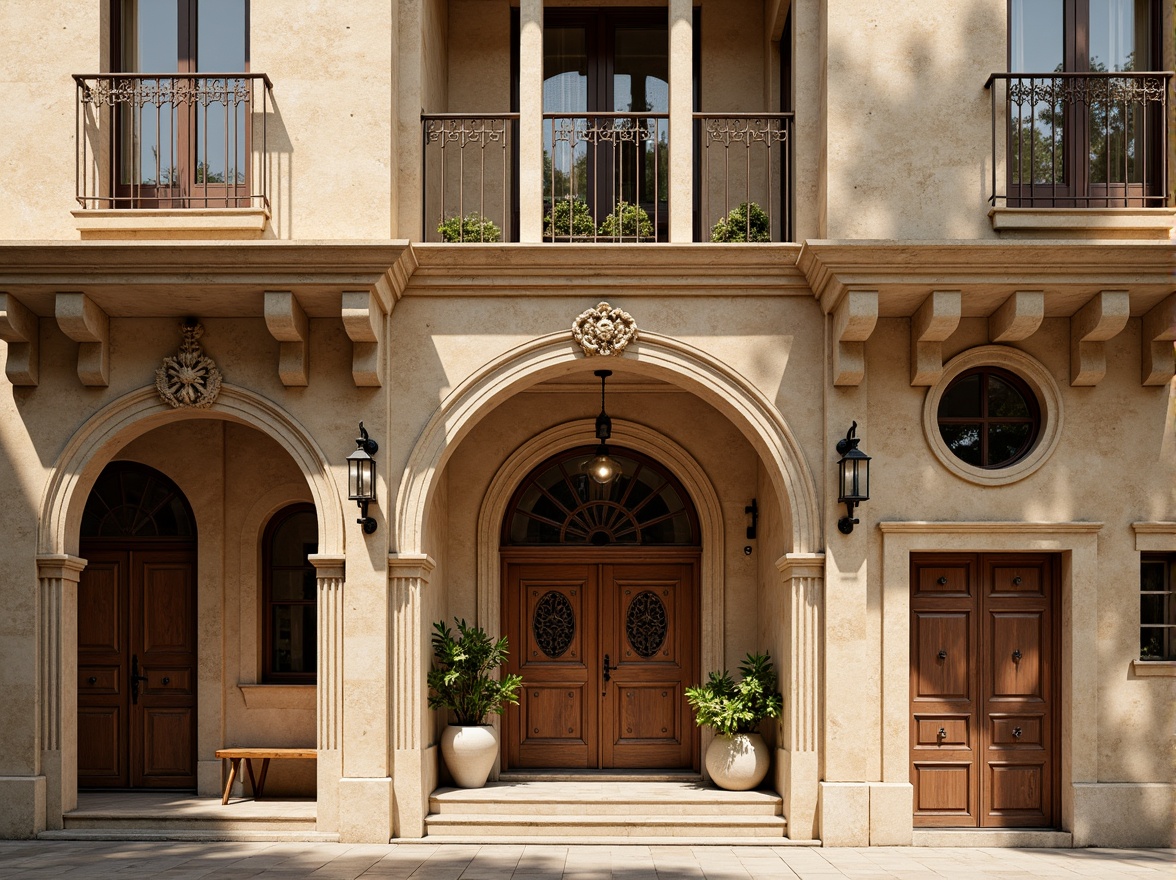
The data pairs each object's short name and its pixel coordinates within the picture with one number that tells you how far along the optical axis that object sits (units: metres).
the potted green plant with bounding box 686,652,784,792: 10.29
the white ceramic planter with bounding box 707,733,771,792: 10.30
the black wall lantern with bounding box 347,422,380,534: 9.50
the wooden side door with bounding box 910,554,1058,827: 9.87
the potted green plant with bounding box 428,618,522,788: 10.45
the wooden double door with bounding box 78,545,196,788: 11.49
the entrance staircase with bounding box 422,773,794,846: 9.77
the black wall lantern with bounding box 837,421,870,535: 9.42
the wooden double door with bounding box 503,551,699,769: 11.84
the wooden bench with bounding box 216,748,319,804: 10.42
